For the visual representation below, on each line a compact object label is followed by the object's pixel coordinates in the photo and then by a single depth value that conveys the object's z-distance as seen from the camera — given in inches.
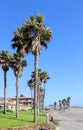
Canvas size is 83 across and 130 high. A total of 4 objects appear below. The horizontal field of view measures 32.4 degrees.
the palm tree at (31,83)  1736.6
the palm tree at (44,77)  1494.3
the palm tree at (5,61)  977.0
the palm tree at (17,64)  883.7
